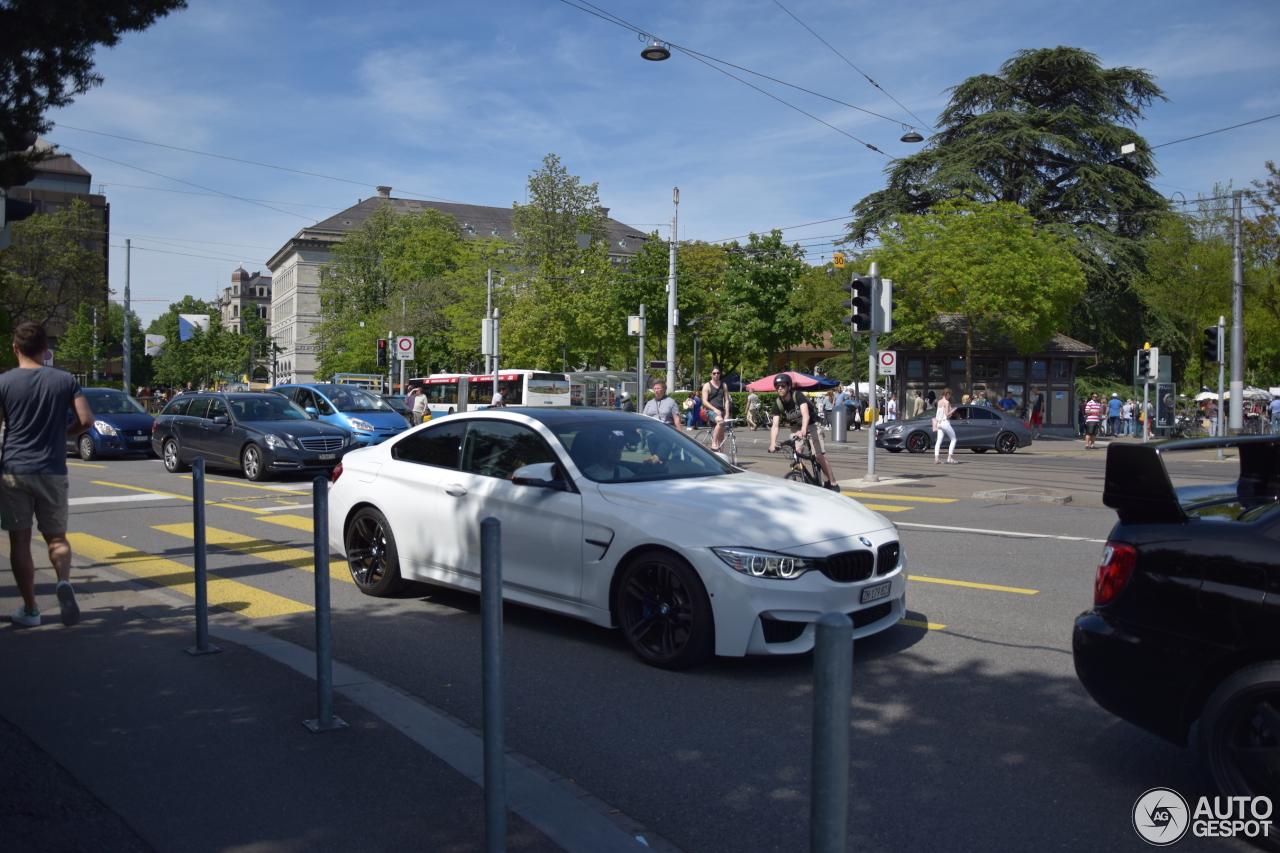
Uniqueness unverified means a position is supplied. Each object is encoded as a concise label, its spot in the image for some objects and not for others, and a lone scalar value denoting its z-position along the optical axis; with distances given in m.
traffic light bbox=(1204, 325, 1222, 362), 27.72
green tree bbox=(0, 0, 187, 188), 4.99
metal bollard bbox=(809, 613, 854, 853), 2.08
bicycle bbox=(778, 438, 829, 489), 12.94
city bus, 44.25
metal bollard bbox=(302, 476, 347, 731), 4.38
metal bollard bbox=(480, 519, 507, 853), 3.07
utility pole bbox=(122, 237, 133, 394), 49.37
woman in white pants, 23.47
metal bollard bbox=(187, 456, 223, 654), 5.59
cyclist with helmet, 12.84
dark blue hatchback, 21.16
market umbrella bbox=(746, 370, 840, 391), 47.40
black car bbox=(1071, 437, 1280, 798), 3.31
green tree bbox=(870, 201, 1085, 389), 37.72
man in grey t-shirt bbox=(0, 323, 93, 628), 6.05
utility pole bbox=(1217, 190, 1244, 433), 27.24
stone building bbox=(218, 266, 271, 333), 170.00
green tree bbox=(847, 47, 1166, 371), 44.91
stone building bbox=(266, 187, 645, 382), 98.56
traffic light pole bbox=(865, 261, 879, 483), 15.91
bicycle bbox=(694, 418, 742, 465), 17.91
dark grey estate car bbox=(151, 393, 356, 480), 16.52
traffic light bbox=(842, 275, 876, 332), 15.87
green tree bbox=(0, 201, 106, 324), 36.38
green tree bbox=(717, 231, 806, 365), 55.75
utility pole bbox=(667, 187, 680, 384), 38.09
